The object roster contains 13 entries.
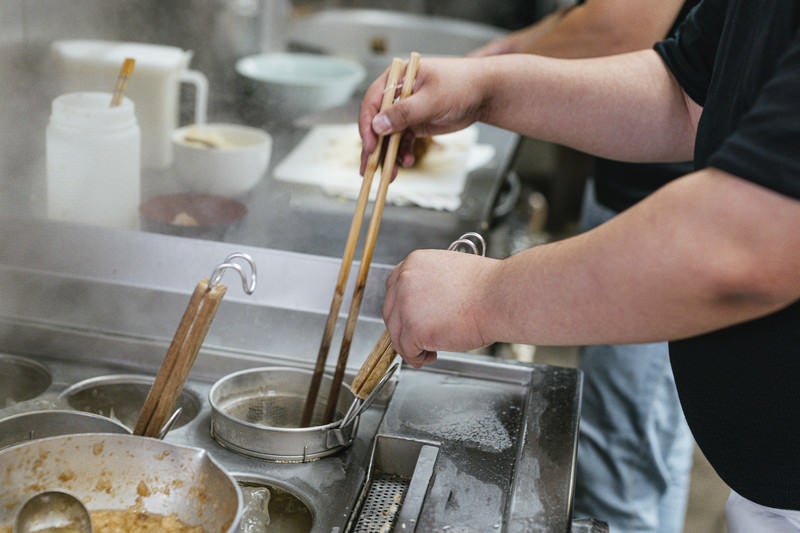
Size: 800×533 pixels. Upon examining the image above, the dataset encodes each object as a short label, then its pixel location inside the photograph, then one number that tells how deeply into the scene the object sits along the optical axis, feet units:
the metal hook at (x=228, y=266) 3.73
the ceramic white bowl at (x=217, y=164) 6.40
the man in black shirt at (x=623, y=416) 7.72
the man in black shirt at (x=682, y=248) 2.74
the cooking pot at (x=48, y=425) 3.93
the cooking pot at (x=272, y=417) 4.00
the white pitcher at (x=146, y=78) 6.15
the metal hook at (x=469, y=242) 3.99
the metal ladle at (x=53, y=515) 3.25
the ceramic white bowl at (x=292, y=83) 8.67
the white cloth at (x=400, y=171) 6.95
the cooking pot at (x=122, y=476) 3.45
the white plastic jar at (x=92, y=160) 5.31
